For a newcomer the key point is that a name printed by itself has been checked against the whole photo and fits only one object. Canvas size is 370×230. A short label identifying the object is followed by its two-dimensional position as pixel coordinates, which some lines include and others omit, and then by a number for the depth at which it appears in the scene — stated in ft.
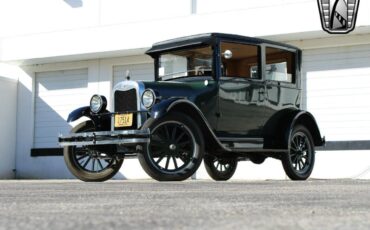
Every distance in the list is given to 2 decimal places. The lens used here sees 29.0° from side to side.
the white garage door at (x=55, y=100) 60.03
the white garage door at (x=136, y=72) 55.67
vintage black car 27.89
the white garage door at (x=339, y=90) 46.52
